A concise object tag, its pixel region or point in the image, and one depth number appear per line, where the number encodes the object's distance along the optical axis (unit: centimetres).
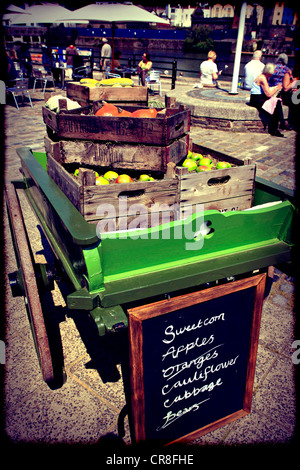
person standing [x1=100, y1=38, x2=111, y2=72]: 1520
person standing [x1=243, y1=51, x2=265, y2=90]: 926
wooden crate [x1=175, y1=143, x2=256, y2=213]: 207
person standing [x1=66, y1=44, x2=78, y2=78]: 1586
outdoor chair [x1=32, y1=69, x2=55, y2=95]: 1294
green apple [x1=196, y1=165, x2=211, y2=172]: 252
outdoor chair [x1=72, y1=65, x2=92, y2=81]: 1423
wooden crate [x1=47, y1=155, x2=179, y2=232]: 189
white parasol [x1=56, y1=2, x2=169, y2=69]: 1226
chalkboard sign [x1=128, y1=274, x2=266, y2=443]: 164
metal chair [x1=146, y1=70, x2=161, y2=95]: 1301
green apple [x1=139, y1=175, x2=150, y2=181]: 246
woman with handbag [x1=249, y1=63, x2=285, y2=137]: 829
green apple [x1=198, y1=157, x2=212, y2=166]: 270
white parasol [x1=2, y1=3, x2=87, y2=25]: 1364
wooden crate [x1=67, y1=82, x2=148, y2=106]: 319
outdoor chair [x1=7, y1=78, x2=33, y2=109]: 1066
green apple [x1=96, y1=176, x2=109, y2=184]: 229
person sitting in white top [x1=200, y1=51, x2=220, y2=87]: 1095
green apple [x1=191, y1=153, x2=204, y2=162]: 288
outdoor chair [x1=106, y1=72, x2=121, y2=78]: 1280
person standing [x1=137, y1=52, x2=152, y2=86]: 1356
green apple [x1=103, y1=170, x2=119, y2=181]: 251
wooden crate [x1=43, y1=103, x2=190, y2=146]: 232
